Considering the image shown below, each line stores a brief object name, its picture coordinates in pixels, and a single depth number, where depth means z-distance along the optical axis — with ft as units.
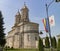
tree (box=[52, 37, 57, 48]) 62.32
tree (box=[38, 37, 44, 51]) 40.33
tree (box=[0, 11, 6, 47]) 51.88
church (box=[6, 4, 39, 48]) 67.53
